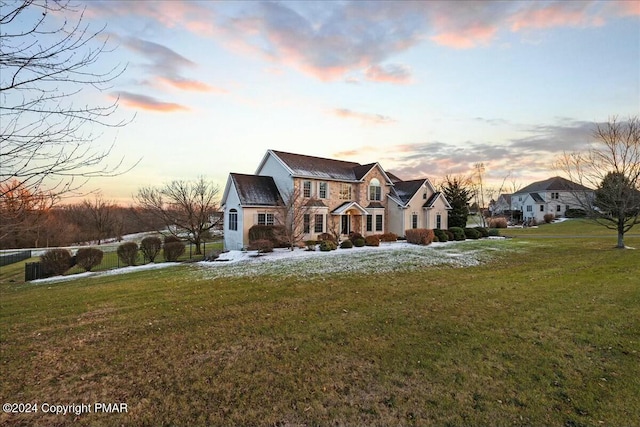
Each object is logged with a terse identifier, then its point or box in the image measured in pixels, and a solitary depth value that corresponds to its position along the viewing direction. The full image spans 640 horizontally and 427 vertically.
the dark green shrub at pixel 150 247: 22.47
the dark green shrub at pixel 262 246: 22.67
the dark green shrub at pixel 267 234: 24.33
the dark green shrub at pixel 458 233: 30.06
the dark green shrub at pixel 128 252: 20.97
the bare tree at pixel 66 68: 3.23
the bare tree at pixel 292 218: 23.52
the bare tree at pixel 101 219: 50.44
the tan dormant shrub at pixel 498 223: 47.62
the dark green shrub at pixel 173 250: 22.50
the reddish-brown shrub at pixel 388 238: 29.24
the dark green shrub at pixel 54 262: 19.08
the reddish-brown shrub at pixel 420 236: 26.26
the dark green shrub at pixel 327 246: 23.06
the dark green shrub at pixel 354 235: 26.88
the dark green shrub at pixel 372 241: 25.62
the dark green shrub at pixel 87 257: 19.95
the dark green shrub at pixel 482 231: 32.56
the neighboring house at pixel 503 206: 67.09
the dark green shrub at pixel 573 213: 51.62
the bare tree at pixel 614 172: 19.97
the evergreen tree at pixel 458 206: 37.56
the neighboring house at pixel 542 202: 59.78
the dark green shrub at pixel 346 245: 24.42
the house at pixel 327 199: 25.78
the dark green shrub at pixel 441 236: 28.44
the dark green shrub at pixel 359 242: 25.59
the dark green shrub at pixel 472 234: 31.62
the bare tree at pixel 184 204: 30.64
